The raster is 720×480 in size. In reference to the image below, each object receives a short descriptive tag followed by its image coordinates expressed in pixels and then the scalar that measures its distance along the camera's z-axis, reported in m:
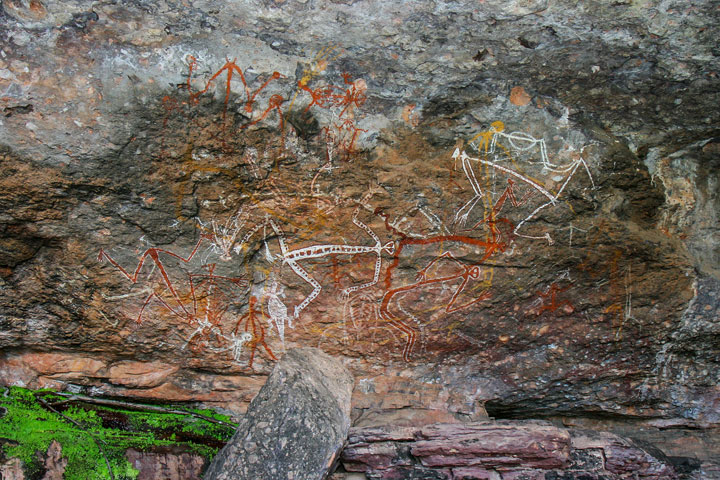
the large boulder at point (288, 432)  2.52
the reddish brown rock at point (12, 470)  2.83
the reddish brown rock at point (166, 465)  3.03
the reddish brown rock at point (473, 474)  2.85
